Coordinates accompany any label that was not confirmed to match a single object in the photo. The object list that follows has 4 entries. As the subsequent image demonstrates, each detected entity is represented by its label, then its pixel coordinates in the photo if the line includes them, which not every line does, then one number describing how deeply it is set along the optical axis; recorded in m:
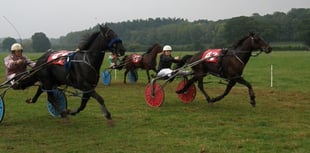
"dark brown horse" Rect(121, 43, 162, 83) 21.30
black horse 9.81
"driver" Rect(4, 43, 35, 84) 10.65
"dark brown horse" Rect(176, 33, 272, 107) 12.66
